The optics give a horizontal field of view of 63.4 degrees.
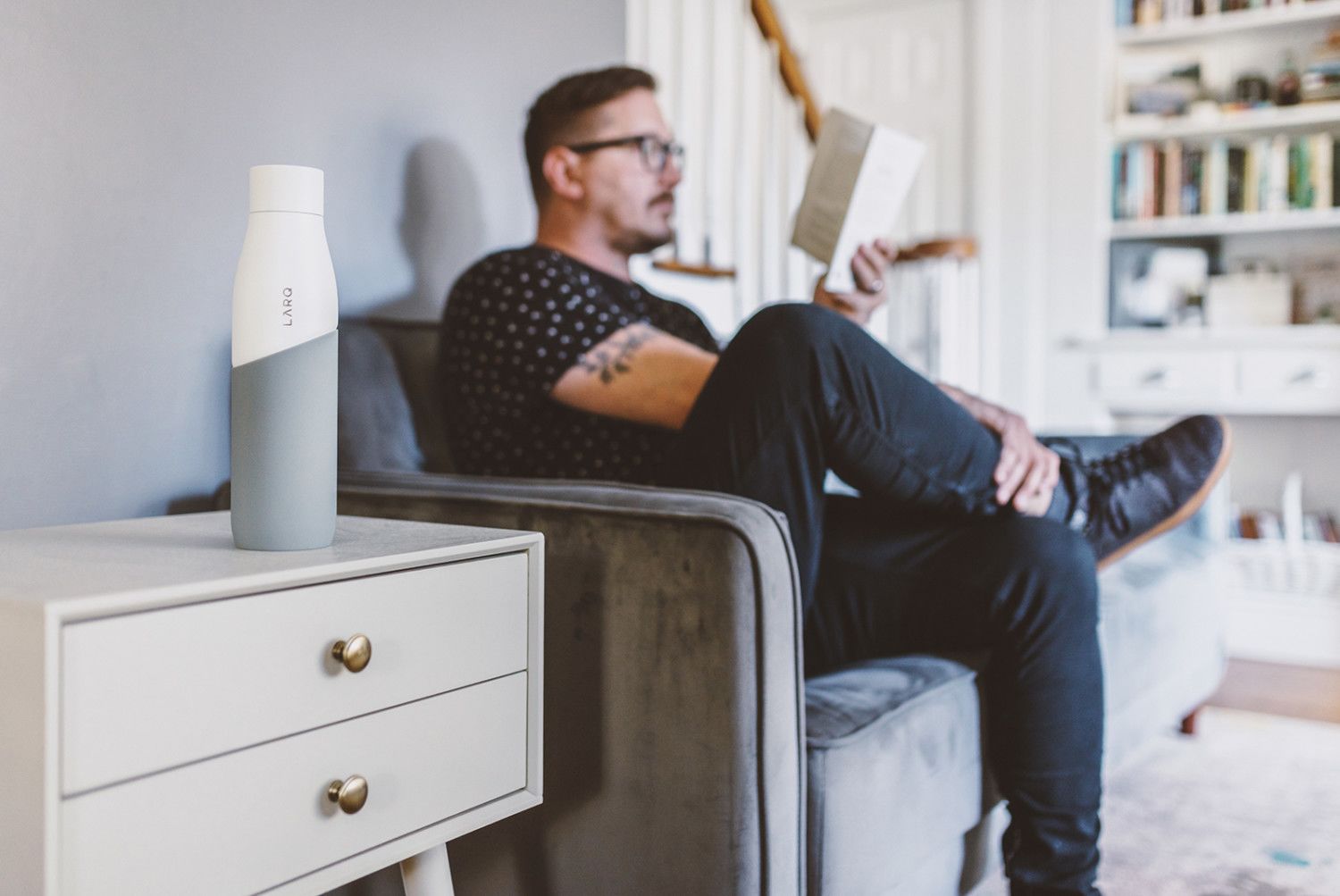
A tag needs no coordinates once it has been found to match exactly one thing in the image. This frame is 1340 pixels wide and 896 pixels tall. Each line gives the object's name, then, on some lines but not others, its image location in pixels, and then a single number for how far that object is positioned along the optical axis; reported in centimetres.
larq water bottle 72
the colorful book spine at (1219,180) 293
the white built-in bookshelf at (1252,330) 278
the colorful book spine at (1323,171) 280
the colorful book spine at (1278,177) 286
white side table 57
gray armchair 82
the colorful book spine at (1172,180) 299
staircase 254
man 106
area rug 140
